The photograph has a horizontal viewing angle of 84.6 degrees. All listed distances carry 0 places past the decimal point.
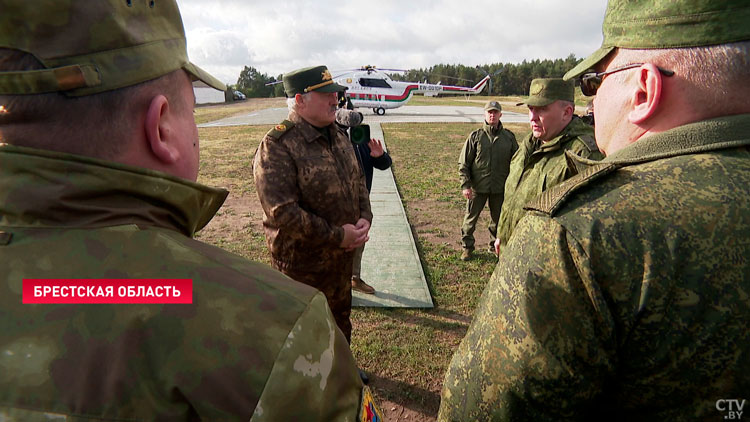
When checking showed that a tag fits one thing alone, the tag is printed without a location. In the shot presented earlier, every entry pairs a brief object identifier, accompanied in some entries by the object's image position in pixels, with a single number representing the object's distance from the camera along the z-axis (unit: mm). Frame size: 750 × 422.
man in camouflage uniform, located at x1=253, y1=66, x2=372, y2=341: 2740
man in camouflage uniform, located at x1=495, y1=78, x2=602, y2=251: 3285
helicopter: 29219
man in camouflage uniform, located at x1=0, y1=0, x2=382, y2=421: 709
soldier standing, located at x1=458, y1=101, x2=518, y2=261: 5520
